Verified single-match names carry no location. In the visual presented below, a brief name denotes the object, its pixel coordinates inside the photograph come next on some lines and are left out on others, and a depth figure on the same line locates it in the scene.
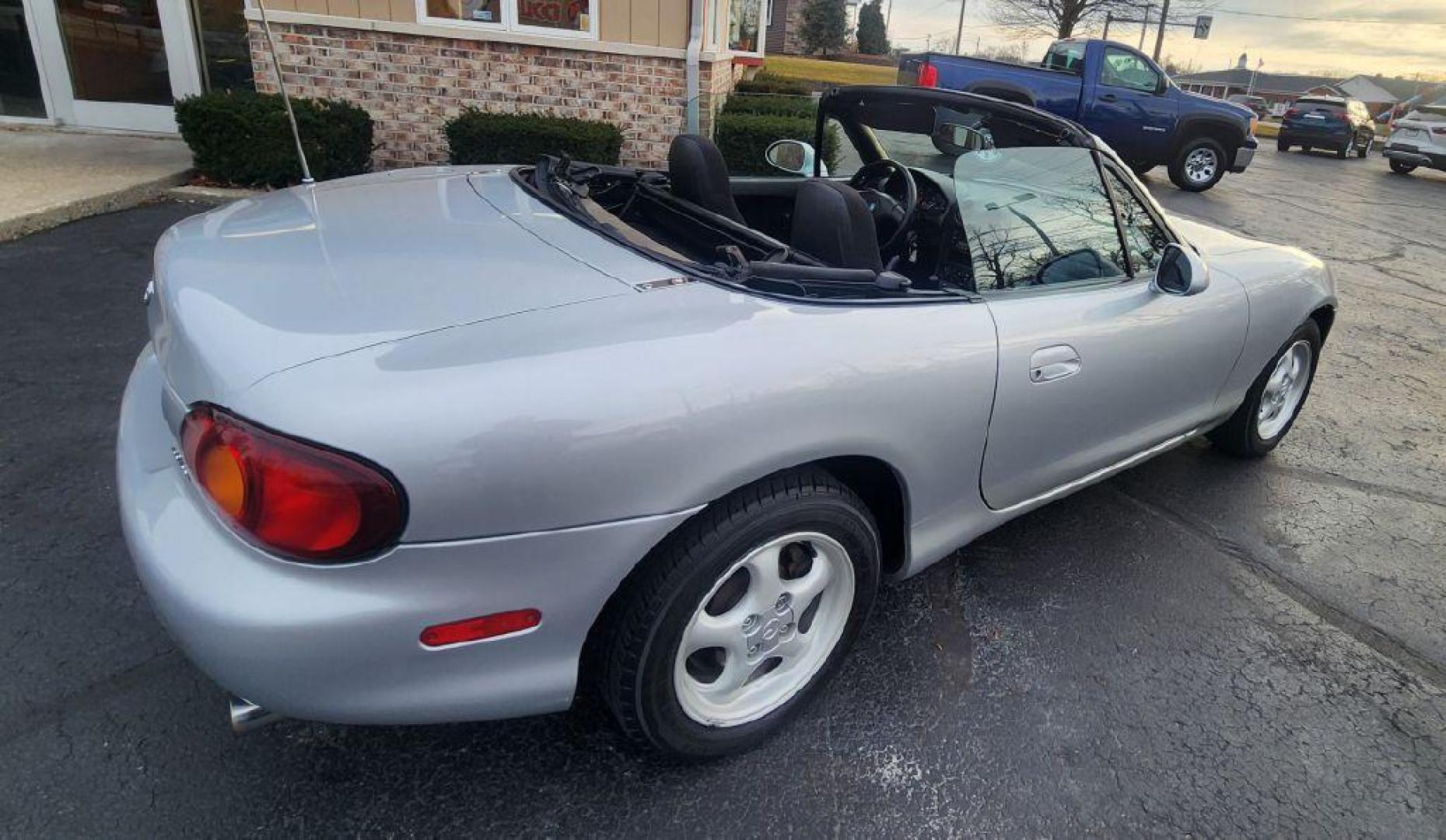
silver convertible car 1.47
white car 16.89
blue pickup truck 12.40
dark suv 20.70
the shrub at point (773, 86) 12.67
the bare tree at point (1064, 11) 32.66
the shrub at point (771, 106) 9.91
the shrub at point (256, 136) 7.06
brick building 8.16
